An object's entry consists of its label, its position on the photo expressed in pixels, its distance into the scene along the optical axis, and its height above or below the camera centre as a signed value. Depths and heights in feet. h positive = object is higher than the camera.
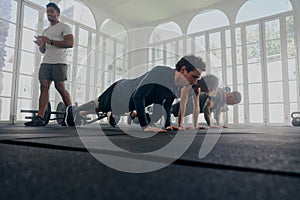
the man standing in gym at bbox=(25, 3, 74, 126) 6.97 +1.66
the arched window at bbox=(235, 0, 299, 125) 15.05 +3.68
